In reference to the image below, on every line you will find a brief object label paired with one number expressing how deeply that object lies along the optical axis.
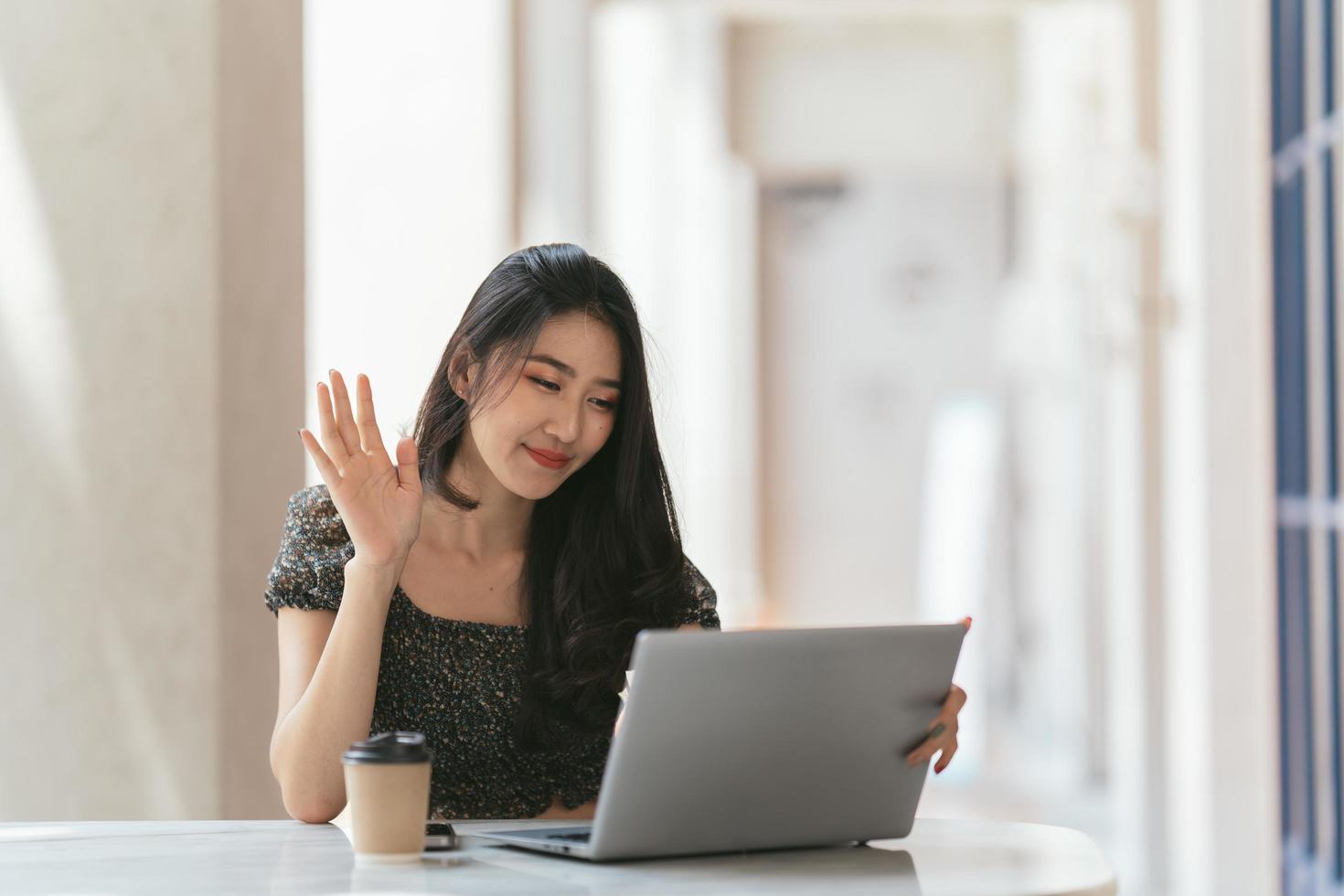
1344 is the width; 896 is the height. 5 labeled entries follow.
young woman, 3.44
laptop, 2.94
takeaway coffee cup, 2.99
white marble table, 2.93
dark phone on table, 3.06
